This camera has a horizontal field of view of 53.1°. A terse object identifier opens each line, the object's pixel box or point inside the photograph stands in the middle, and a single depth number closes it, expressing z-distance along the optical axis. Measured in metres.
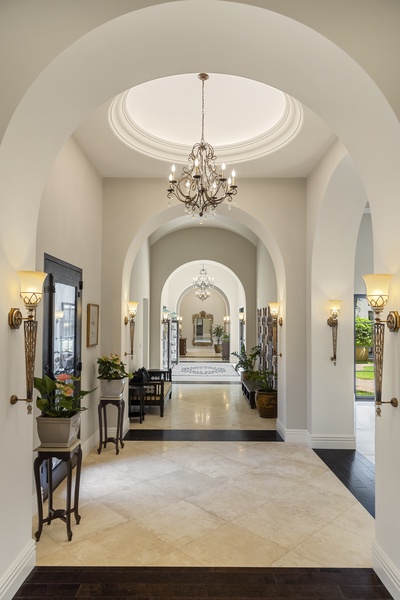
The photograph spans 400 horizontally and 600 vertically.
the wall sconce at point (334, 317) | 5.85
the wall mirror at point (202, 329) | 27.84
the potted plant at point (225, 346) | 20.38
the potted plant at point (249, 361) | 10.70
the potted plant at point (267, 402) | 7.72
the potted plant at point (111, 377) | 5.73
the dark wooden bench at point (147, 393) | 7.82
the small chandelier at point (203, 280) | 18.69
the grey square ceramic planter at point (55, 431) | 3.37
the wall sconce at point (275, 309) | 6.91
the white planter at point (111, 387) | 5.73
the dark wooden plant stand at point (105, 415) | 5.66
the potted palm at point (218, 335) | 24.49
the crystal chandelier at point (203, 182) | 4.67
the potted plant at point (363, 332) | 10.06
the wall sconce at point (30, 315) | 2.87
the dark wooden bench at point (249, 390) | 8.81
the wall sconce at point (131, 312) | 7.14
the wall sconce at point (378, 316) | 2.84
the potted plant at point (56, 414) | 3.32
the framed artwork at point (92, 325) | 5.67
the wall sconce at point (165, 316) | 14.53
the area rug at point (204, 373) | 13.33
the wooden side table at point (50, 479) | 3.36
